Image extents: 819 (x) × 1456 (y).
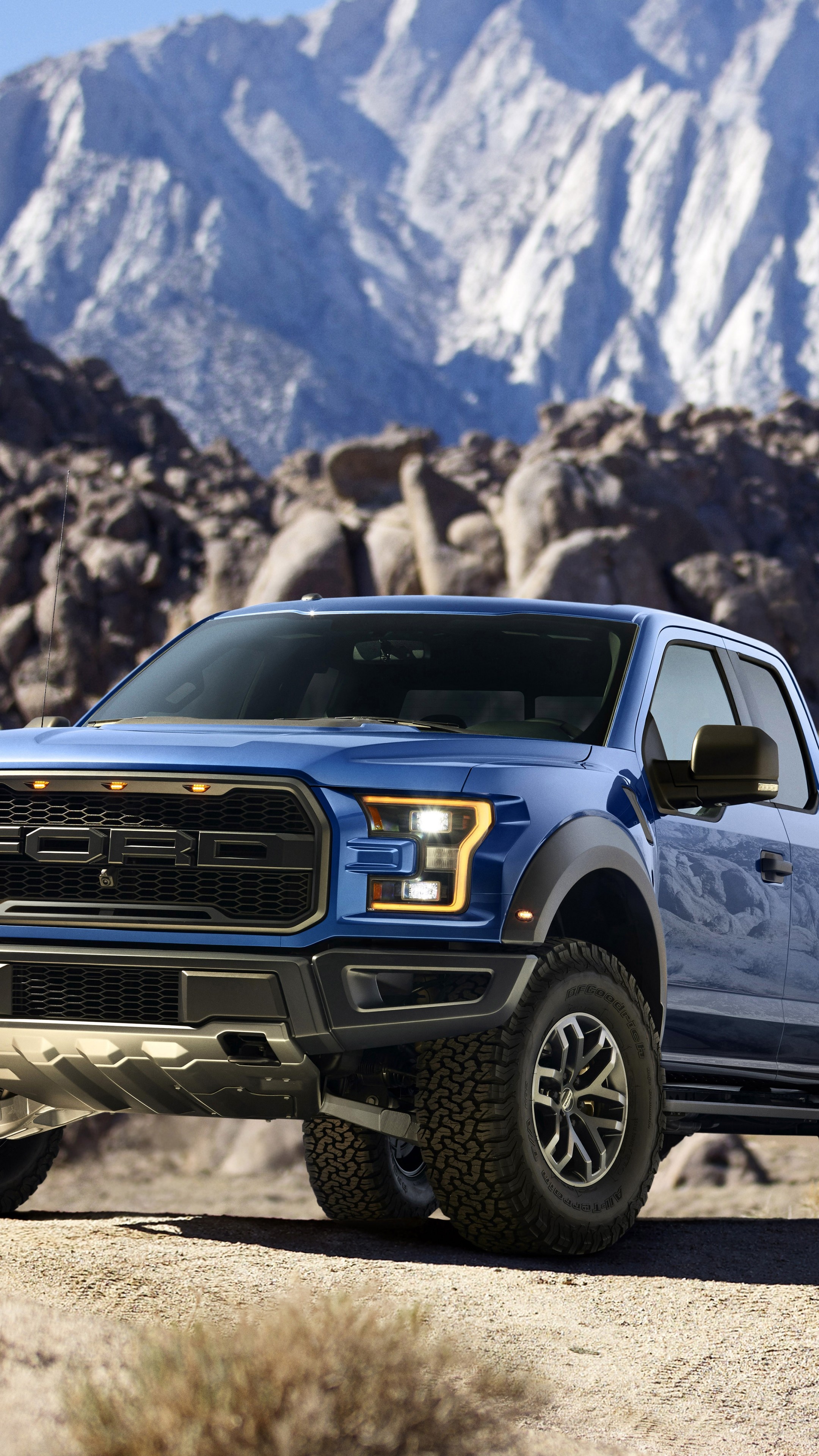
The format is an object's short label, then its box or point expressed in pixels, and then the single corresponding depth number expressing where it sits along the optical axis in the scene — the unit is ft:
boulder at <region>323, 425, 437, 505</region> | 150.51
